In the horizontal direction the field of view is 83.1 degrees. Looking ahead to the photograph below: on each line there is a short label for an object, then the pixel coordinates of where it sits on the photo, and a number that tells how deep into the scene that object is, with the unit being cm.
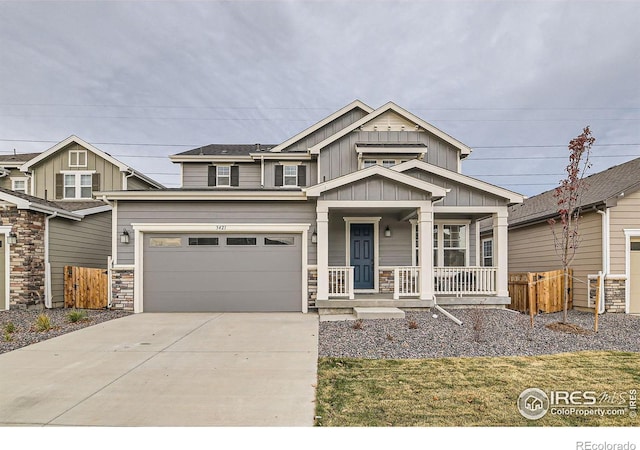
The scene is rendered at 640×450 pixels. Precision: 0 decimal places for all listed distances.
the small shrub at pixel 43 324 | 730
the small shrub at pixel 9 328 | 686
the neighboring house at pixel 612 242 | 991
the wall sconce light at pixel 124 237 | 981
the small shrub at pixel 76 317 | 815
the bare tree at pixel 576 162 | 756
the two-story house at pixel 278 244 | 952
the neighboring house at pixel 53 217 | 1011
